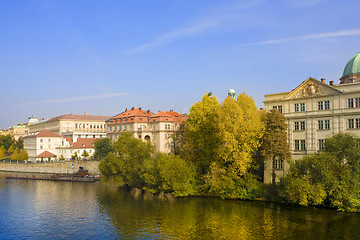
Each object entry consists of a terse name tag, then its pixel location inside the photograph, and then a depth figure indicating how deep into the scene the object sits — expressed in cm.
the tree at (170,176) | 4881
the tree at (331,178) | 3778
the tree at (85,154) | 9189
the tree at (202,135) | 5044
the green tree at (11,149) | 12704
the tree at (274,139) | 4575
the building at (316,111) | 4458
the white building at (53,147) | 9888
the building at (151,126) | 8094
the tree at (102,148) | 8106
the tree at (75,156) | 9400
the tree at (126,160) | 5712
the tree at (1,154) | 10742
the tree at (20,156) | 10056
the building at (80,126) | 12150
